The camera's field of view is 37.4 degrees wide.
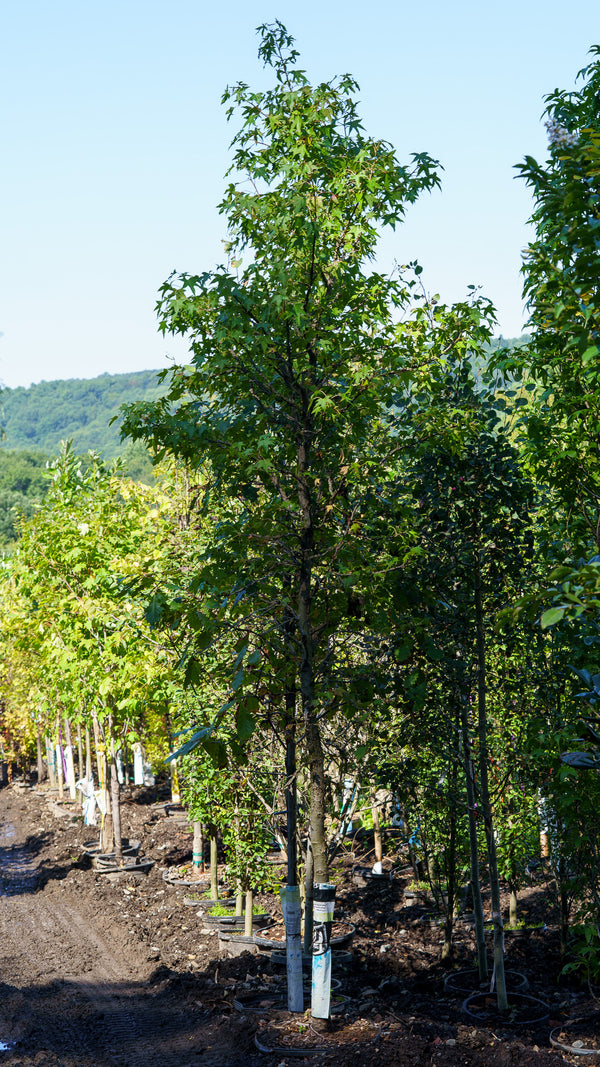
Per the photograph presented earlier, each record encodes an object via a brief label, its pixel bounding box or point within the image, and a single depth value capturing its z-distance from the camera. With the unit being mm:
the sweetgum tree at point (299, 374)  7277
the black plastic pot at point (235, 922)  13586
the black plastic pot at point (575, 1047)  7398
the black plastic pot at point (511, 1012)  8730
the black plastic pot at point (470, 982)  9984
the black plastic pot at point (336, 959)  11383
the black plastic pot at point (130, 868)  17812
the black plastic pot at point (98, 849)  18844
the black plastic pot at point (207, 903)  14789
